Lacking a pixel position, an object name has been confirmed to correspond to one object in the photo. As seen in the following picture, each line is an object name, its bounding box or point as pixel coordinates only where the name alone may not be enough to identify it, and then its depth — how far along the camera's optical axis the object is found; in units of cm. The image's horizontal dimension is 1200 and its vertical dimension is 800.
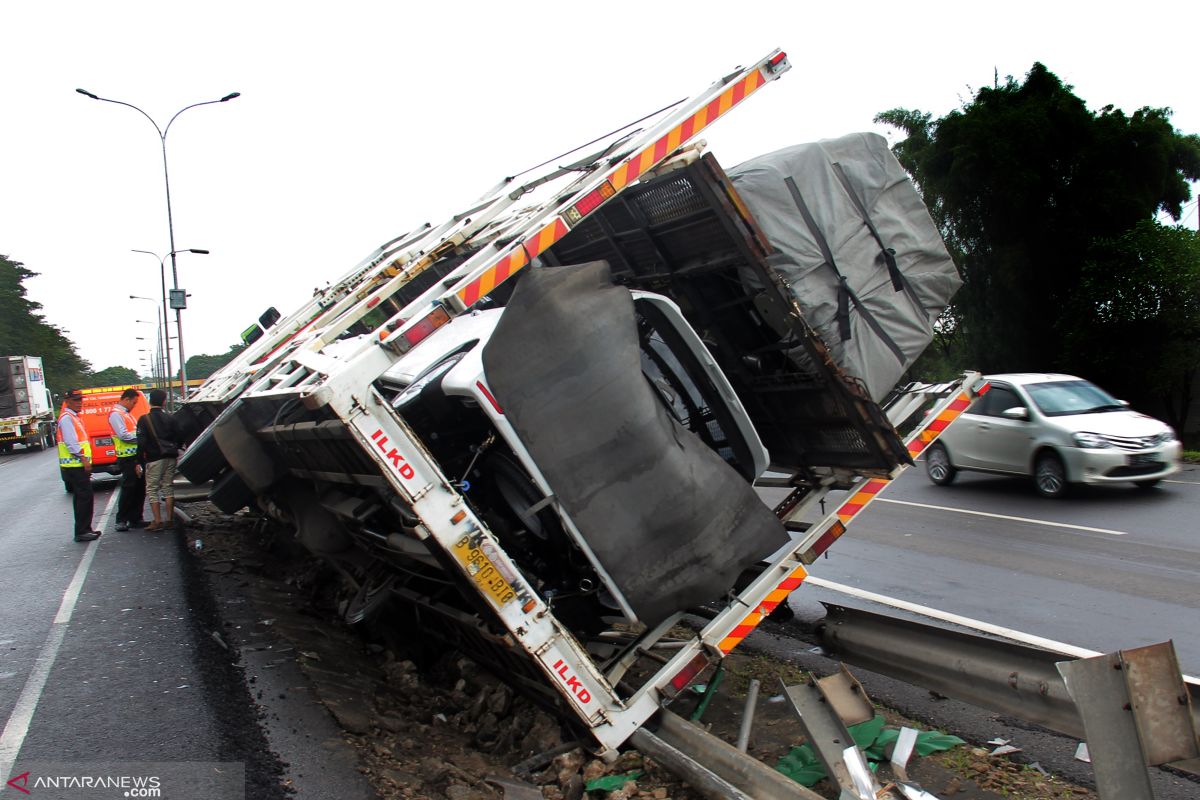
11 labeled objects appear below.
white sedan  1067
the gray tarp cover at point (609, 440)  383
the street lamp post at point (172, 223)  2562
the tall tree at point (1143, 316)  1886
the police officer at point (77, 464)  1034
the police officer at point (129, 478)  1115
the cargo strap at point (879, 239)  462
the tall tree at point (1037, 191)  2139
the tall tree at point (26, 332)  7062
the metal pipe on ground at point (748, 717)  378
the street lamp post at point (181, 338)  3000
